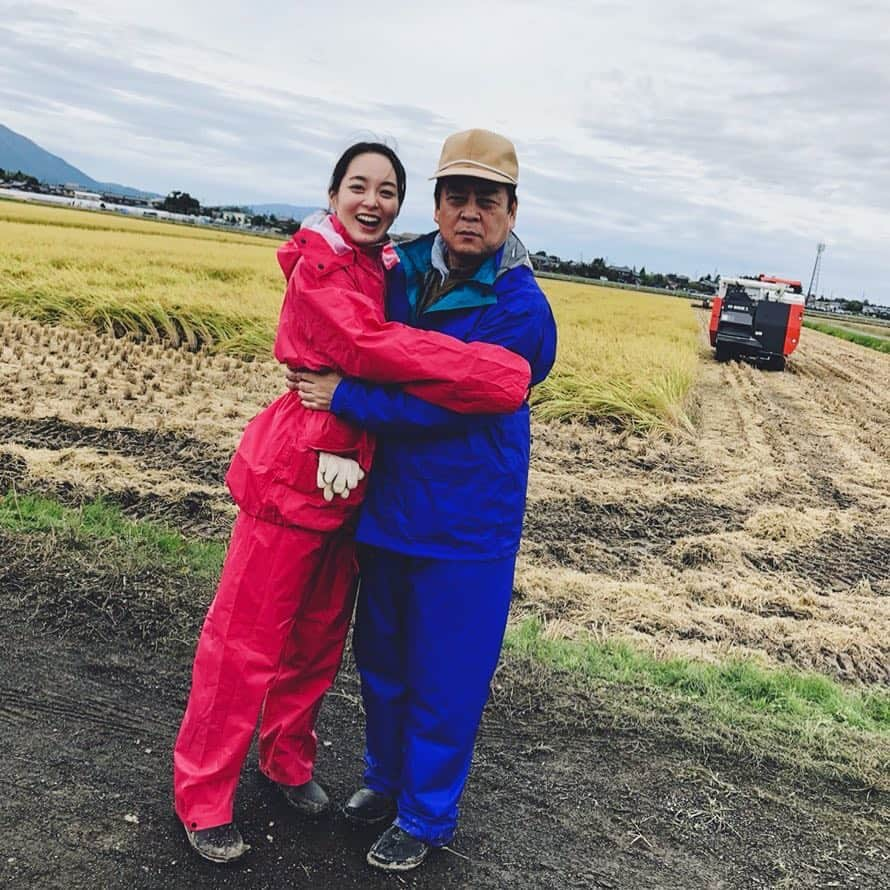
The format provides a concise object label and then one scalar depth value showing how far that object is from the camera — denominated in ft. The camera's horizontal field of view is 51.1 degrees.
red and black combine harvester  56.18
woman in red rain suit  7.18
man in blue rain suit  7.48
